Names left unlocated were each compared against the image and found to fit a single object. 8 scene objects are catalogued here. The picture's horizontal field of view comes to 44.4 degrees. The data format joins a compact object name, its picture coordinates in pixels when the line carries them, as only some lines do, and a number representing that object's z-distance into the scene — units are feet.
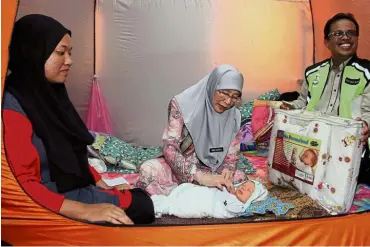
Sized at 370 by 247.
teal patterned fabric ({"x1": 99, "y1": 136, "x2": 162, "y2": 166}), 8.58
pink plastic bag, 10.30
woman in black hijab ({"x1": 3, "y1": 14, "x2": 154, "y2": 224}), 4.80
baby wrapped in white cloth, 5.90
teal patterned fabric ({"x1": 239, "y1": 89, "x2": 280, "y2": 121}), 10.25
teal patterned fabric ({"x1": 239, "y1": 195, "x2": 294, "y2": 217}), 5.92
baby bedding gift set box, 5.91
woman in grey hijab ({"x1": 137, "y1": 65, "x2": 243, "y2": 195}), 6.56
